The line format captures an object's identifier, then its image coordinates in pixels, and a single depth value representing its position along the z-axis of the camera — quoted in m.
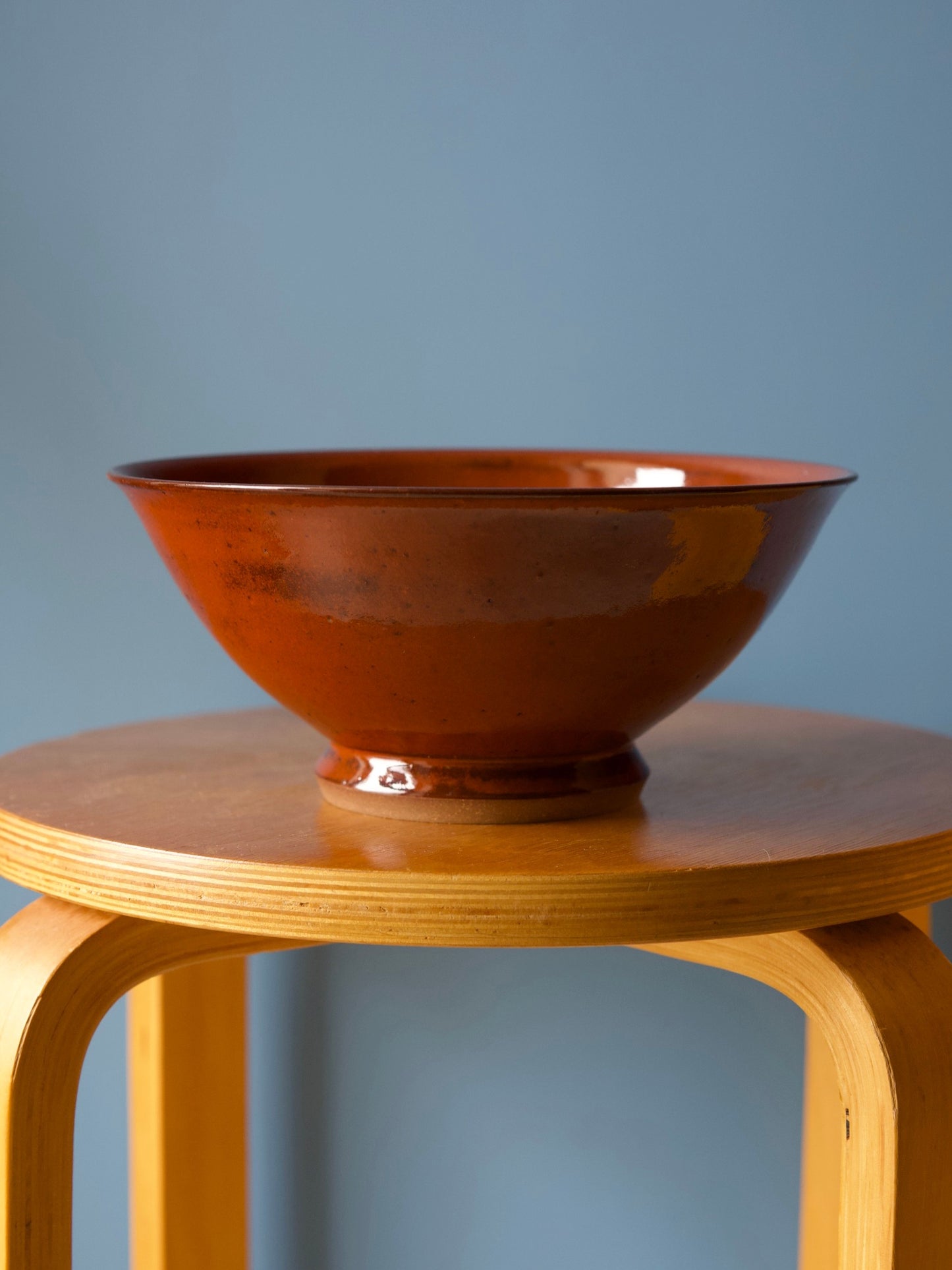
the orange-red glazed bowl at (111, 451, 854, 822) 1.00
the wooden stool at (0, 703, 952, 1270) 0.99
